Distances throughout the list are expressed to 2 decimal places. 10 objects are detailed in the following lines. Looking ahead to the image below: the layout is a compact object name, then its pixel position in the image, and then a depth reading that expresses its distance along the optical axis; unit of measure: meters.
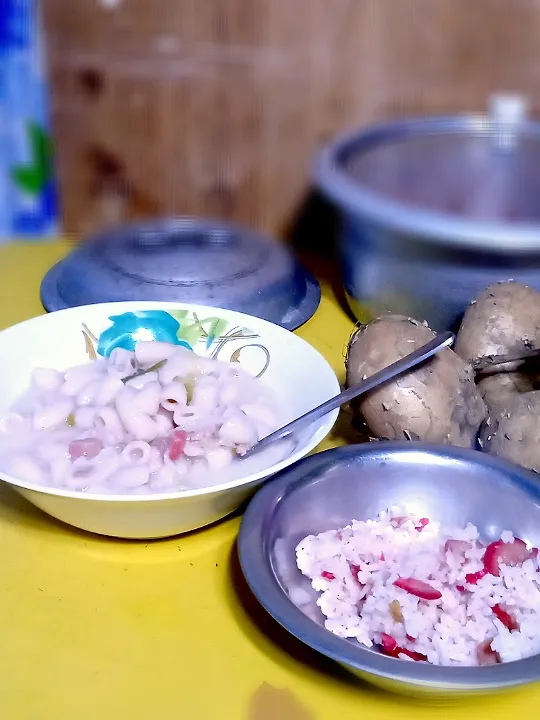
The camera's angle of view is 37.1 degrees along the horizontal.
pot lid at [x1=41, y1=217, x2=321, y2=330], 0.77
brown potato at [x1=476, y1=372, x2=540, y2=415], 0.62
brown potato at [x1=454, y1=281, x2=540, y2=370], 0.61
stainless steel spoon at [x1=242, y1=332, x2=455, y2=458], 0.53
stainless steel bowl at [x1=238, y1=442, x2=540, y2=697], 0.47
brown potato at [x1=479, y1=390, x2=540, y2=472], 0.53
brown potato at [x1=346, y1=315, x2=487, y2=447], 0.55
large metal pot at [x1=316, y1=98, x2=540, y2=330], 0.65
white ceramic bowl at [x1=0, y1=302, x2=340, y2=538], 0.48
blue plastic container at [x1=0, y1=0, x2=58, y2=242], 1.05
